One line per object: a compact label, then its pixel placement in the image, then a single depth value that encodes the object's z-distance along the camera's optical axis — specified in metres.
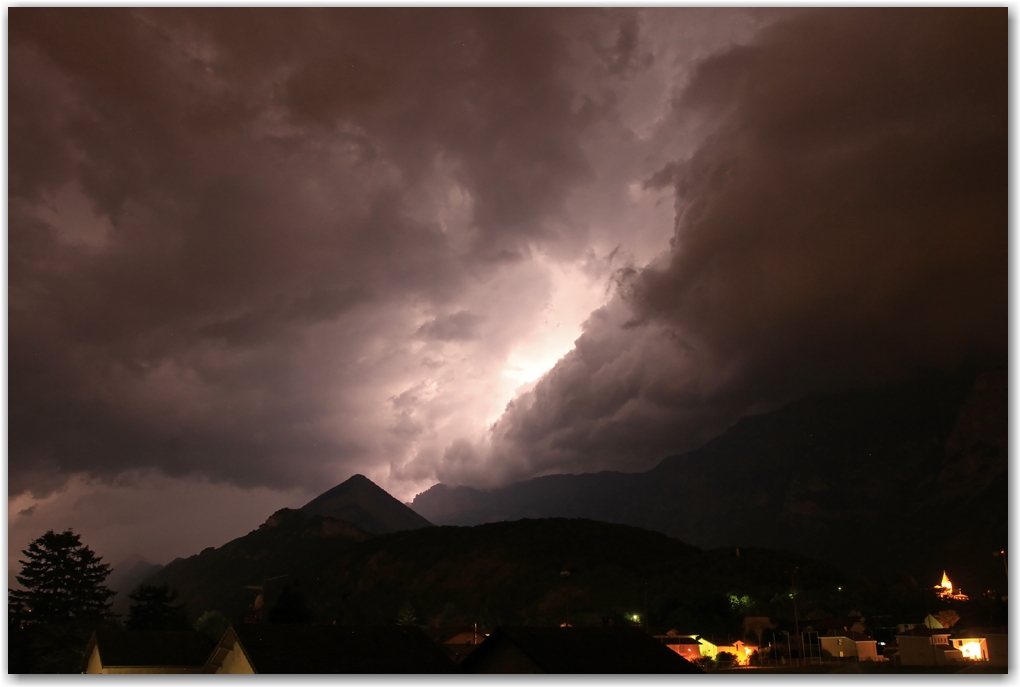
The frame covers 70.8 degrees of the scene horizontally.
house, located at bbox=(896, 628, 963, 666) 43.33
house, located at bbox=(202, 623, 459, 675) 20.38
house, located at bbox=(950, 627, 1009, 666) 41.41
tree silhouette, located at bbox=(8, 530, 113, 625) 55.31
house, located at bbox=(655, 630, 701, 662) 65.53
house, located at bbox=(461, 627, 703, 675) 22.00
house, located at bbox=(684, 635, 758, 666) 68.88
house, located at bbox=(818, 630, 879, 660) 62.34
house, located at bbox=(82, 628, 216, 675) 32.31
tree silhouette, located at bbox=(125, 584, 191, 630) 56.47
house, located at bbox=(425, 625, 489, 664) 62.31
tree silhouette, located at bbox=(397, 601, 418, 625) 92.19
